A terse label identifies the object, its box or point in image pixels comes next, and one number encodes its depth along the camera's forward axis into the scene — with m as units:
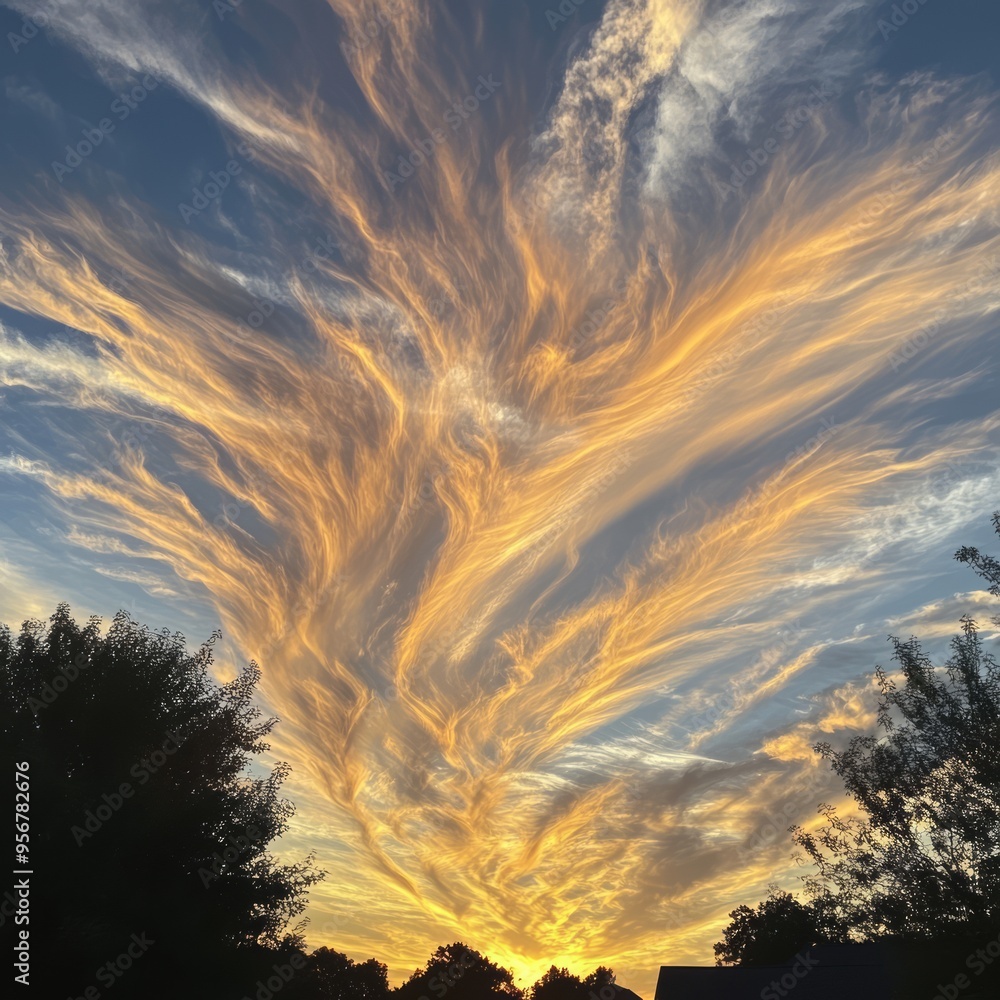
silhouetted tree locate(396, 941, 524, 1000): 102.25
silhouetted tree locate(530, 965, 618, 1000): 105.88
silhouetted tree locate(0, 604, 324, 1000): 21.73
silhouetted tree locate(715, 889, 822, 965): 72.81
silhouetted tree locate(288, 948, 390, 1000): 98.38
